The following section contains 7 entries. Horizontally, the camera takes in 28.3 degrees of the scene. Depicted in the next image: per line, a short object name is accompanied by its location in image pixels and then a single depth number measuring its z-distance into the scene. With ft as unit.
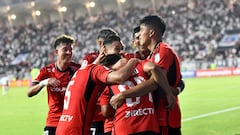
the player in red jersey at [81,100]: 16.07
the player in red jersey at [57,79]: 22.75
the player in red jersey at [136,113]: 15.35
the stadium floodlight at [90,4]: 199.27
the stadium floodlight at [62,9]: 207.86
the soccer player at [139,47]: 19.05
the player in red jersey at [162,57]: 17.01
